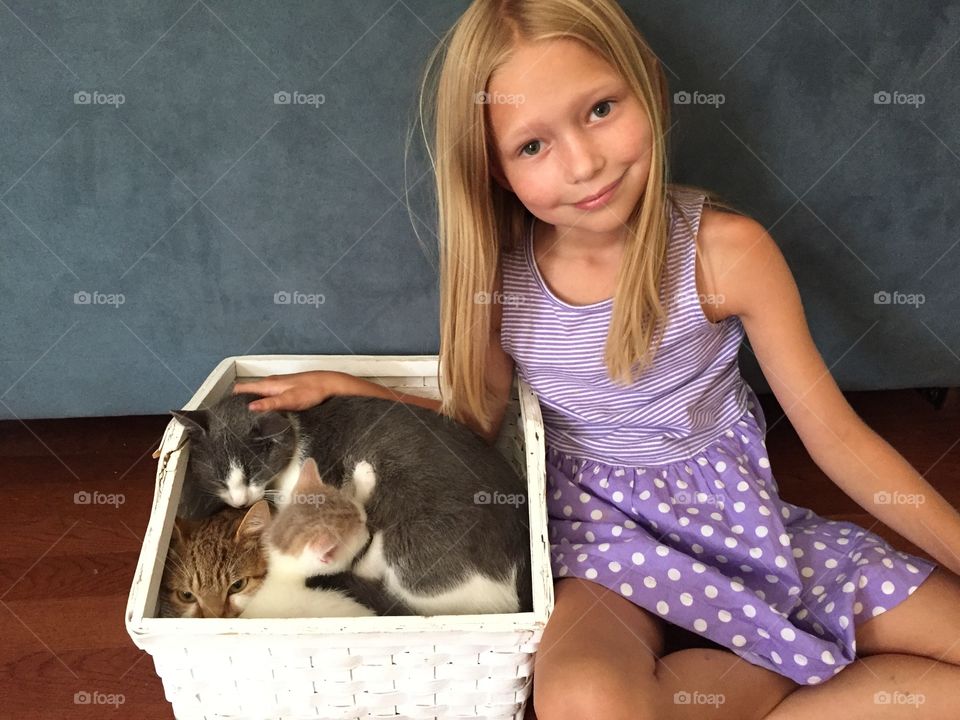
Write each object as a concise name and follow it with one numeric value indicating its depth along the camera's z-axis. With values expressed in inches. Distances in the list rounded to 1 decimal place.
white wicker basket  31.3
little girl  32.9
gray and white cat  35.5
